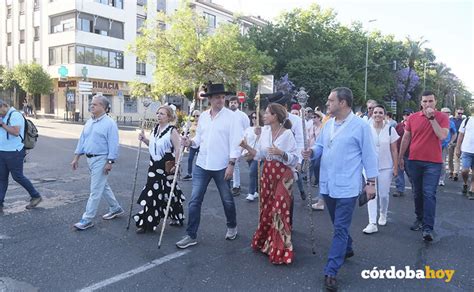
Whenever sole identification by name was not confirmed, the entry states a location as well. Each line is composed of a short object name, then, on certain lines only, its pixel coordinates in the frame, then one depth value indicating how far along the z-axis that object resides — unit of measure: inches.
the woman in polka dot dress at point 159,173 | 209.2
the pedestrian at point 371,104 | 273.4
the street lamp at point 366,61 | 1538.8
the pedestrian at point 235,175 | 316.5
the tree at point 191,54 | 935.0
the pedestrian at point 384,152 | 230.8
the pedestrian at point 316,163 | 277.6
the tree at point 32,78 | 1333.8
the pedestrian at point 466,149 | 334.6
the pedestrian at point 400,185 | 337.9
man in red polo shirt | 208.2
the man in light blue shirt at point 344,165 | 150.6
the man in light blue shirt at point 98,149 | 214.1
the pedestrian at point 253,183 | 293.4
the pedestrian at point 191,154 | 366.0
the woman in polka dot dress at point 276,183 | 172.2
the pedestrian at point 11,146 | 241.8
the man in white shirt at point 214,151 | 187.5
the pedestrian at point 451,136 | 441.7
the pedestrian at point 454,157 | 431.8
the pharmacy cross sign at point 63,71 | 1376.7
